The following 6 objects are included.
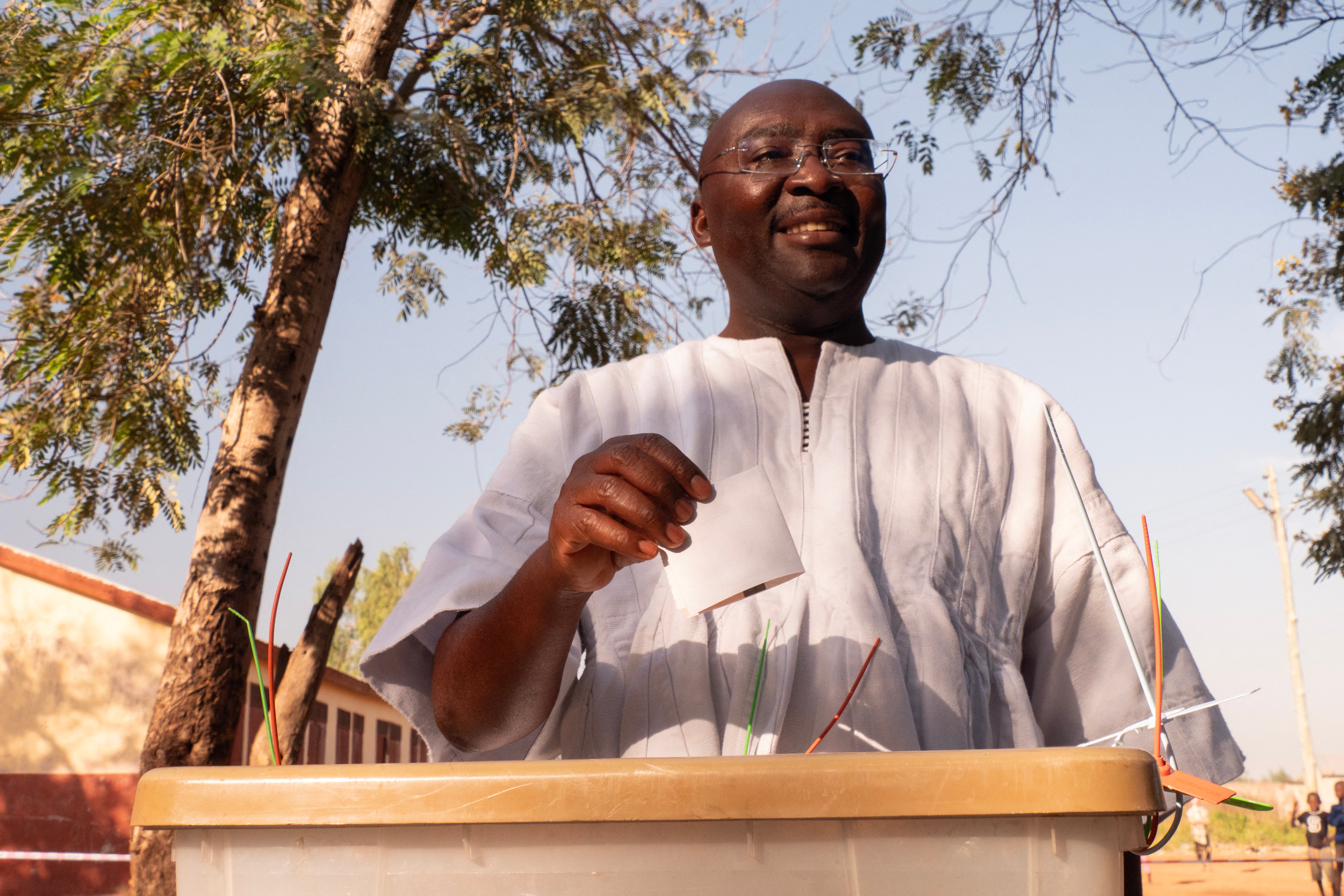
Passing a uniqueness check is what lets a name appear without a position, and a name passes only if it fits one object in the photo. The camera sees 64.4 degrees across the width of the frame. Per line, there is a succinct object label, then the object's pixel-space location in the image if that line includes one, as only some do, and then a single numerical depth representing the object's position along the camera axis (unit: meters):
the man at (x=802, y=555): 1.09
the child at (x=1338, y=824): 11.48
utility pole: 19.48
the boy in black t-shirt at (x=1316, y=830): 12.33
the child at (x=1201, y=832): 19.33
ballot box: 0.56
